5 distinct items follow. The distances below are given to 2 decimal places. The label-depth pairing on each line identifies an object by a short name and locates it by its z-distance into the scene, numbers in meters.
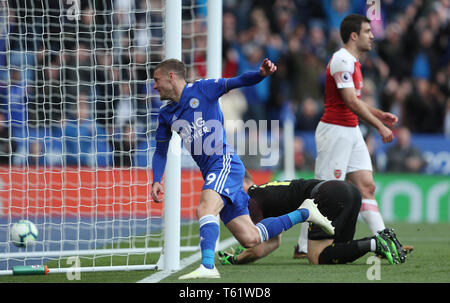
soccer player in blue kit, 13.02
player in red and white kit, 15.70
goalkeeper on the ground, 14.05
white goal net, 18.56
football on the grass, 16.55
